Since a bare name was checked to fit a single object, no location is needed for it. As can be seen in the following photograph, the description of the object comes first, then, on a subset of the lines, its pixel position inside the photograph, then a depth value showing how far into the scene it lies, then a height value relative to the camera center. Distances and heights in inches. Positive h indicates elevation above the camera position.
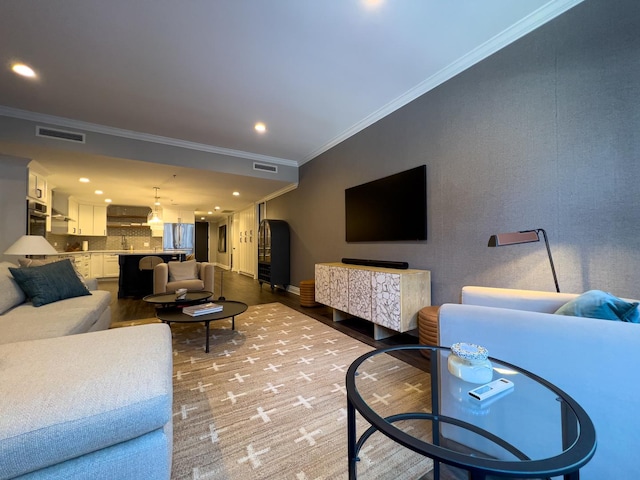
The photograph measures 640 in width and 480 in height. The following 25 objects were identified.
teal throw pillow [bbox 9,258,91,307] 94.6 -15.0
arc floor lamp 68.7 +0.7
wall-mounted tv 117.8 +17.7
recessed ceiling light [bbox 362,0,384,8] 76.3 +72.0
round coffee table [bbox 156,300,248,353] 102.3 -30.6
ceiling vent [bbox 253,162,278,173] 203.5 +61.7
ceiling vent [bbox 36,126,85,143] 138.3 +61.3
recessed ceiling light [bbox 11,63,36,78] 101.2 +70.7
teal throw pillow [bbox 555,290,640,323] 42.8 -11.9
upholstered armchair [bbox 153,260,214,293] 167.8 -23.2
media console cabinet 106.3 -24.3
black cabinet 234.1 -9.8
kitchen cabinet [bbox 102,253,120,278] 298.0 -25.0
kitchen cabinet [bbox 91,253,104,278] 290.6 -24.2
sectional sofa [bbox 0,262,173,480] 30.9 -22.0
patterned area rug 49.9 -43.7
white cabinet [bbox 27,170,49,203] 165.5 +39.7
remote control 39.1 -23.2
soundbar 123.5 -11.3
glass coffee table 25.2 -25.2
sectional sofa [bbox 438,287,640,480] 36.3 -19.4
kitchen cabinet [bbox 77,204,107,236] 291.3 +27.8
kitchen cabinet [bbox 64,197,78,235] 274.4 +30.5
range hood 243.8 +27.6
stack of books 107.7 -28.7
